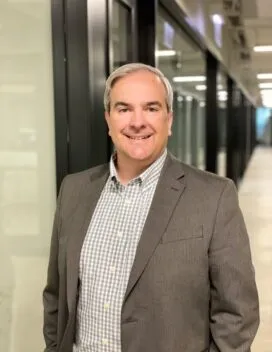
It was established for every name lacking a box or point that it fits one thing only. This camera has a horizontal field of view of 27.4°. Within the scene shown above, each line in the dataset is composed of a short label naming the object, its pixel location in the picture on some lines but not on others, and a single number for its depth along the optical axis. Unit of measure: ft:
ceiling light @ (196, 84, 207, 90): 28.97
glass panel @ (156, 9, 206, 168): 17.56
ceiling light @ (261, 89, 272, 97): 82.33
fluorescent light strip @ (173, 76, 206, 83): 24.36
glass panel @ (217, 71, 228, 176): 31.83
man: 5.39
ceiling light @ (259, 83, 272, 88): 70.44
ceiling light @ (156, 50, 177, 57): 17.25
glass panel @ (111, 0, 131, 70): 10.39
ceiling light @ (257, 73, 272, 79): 55.77
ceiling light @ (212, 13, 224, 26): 23.61
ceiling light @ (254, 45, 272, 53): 34.68
